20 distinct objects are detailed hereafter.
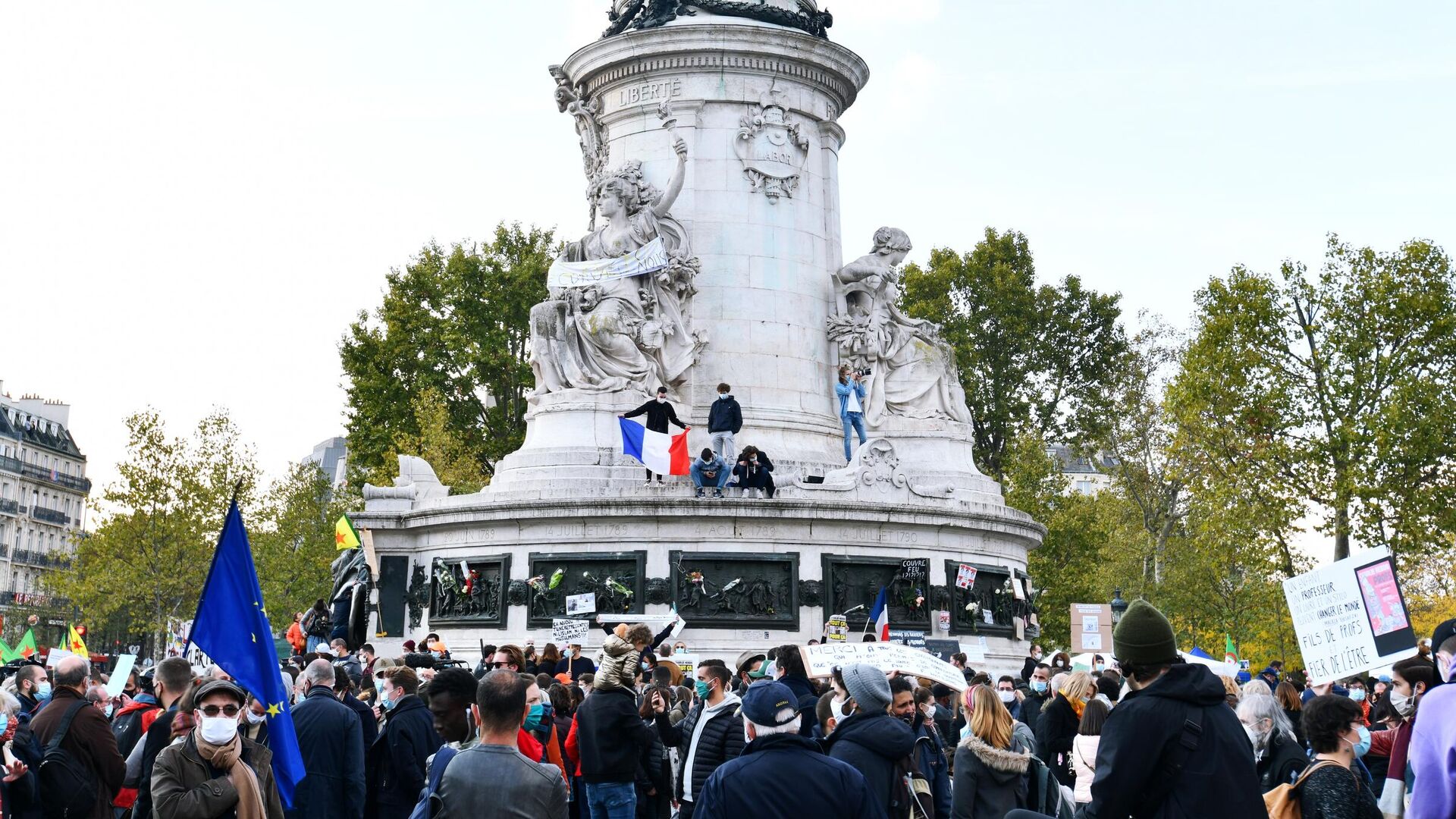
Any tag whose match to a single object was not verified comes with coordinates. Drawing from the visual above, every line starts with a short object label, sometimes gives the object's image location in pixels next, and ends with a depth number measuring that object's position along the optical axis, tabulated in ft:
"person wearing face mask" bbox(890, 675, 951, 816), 31.89
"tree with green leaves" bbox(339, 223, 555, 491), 179.22
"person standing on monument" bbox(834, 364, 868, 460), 96.73
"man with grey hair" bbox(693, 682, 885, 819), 21.65
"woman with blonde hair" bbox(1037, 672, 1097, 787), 38.11
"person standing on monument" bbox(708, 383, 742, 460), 87.61
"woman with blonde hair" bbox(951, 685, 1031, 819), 28.30
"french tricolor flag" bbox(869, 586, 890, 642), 77.30
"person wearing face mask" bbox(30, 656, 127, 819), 31.63
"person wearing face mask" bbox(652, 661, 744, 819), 33.55
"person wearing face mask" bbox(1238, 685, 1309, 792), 27.78
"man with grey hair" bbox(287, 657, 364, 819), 34.45
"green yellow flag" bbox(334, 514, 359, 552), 88.28
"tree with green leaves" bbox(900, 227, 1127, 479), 184.65
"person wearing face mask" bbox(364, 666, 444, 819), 35.55
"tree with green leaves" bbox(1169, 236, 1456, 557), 116.26
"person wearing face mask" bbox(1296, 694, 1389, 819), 24.17
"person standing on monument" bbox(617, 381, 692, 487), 87.61
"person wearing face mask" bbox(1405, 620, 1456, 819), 20.97
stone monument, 85.51
